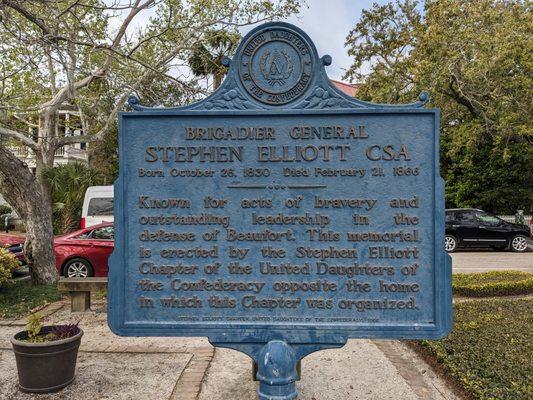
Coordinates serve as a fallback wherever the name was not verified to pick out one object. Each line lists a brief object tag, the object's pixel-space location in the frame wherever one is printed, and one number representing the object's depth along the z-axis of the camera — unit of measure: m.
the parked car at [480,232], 16.45
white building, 31.07
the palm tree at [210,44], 11.00
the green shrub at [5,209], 26.19
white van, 14.63
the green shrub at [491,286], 8.80
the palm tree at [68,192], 19.85
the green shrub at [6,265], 7.89
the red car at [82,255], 10.65
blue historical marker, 3.07
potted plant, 4.52
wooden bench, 7.52
